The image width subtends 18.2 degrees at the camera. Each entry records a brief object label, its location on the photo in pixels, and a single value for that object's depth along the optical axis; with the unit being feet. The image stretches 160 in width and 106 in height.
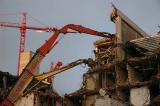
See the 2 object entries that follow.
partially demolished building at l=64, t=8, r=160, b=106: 188.34
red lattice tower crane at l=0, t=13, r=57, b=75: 335.51
